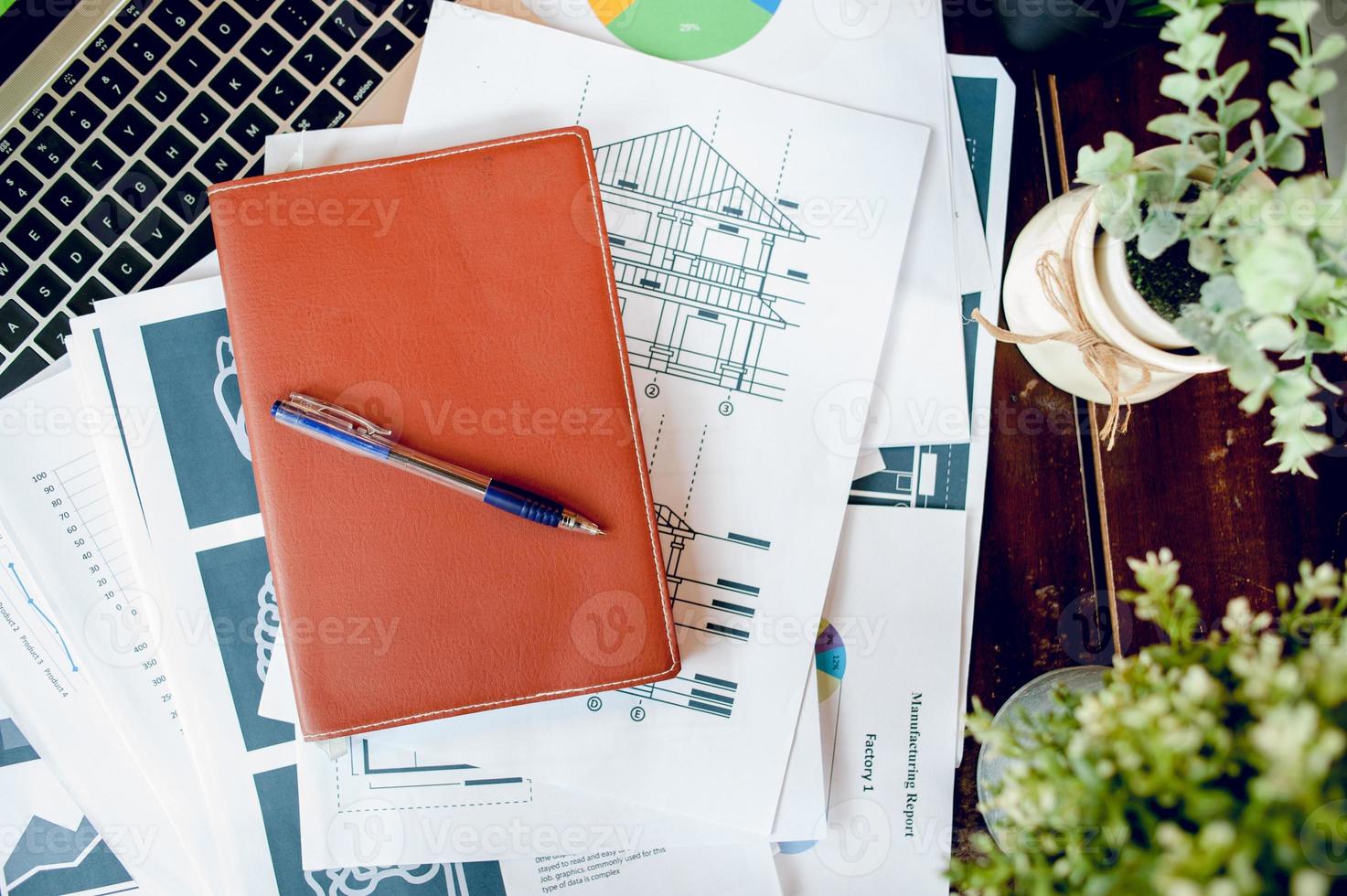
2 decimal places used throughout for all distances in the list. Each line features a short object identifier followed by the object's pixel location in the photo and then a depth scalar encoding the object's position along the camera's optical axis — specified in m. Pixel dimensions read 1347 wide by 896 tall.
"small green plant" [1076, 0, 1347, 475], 0.39
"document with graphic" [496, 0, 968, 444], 0.76
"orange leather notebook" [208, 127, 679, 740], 0.69
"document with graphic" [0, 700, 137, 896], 0.78
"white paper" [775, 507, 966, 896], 0.75
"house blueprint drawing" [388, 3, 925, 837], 0.75
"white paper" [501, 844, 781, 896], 0.76
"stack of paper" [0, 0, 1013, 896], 0.75
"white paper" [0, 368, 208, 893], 0.78
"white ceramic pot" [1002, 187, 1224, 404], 0.55
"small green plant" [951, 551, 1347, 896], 0.34
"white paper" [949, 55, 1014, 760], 0.76
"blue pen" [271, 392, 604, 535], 0.66
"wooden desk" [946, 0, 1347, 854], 0.75
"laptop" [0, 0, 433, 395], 0.74
